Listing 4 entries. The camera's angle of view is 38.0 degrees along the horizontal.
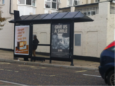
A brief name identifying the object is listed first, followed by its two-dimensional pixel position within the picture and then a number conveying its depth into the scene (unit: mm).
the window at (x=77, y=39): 14289
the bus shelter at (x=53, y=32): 10838
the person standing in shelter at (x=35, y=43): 12185
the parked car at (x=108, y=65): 5357
